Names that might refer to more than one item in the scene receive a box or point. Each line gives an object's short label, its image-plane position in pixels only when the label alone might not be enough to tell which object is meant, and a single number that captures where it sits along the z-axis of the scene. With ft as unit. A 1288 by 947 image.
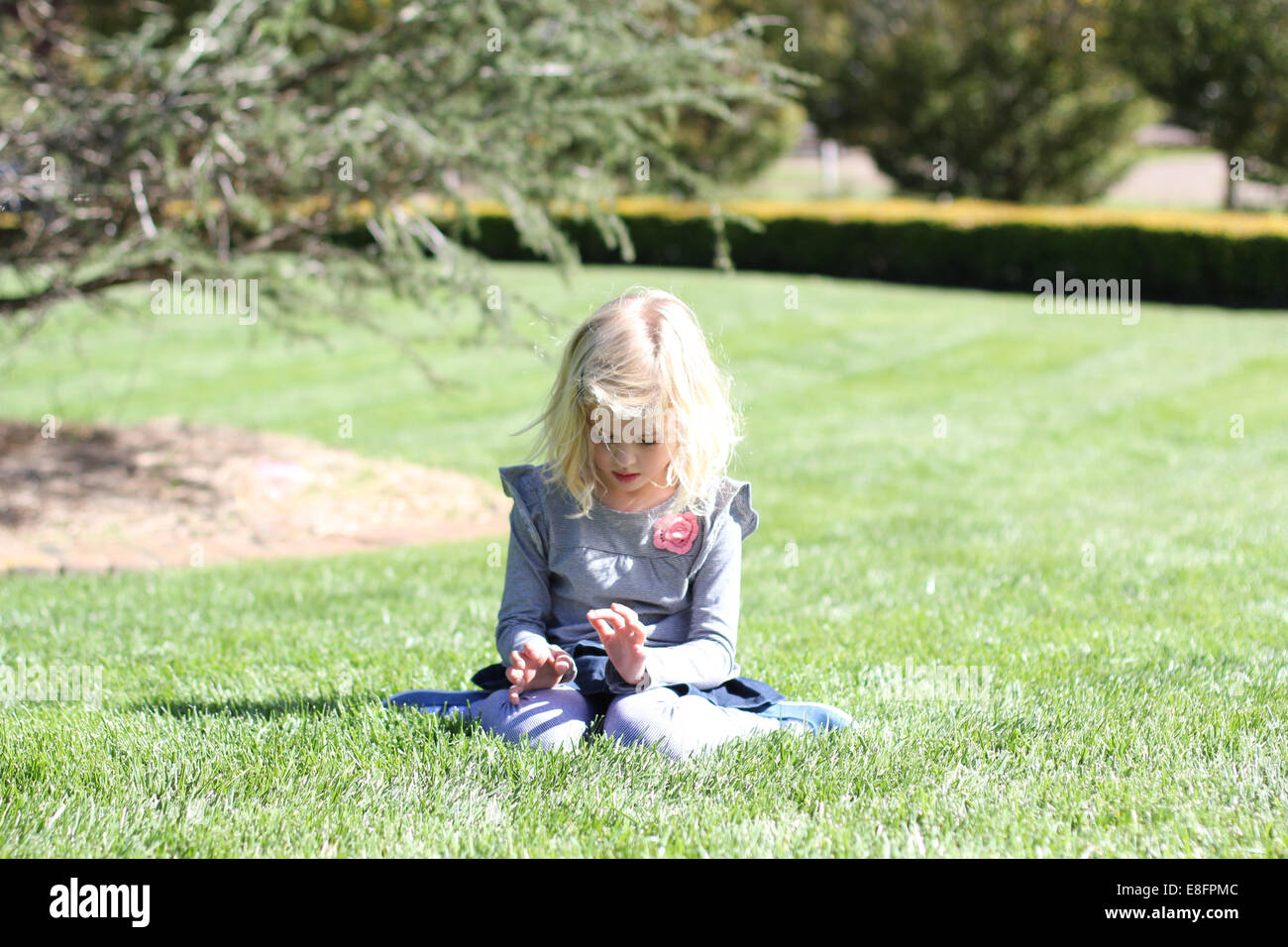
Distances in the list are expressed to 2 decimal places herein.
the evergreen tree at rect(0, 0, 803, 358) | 22.71
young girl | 10.35
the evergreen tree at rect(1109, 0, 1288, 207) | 67.92
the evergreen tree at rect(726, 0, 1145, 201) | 77.00
